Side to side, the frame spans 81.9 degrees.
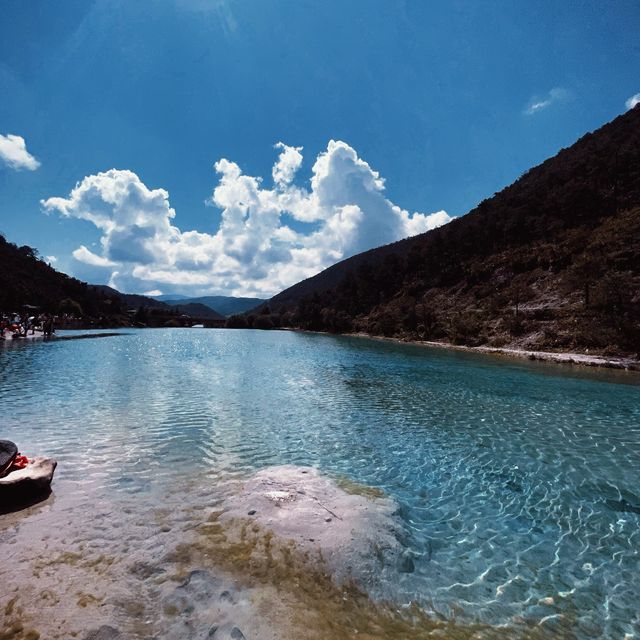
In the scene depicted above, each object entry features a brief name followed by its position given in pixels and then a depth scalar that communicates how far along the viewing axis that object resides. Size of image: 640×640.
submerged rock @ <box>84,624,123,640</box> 4.49
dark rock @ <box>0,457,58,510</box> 7.79
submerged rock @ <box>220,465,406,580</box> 6.42
